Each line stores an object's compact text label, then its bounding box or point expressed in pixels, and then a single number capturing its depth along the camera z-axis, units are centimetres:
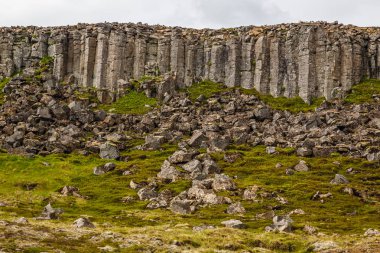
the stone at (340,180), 11482
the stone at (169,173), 11888
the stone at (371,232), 7491
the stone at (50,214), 8574
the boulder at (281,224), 7831
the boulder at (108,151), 13962
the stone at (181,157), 12862
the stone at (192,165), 12278
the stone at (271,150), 13775
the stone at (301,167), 12476
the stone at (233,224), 8112
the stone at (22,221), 7527
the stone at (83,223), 7712
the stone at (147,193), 10750
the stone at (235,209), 9669
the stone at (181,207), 9575
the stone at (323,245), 6632
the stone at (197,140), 14312
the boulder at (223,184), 10973
